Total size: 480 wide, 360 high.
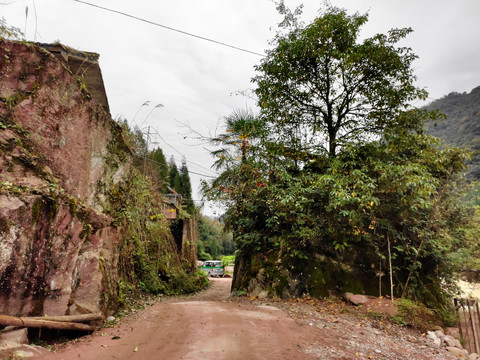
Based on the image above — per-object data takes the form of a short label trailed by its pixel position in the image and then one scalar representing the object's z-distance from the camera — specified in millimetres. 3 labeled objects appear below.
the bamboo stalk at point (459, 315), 6723
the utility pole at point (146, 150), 9480
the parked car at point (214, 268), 25047
